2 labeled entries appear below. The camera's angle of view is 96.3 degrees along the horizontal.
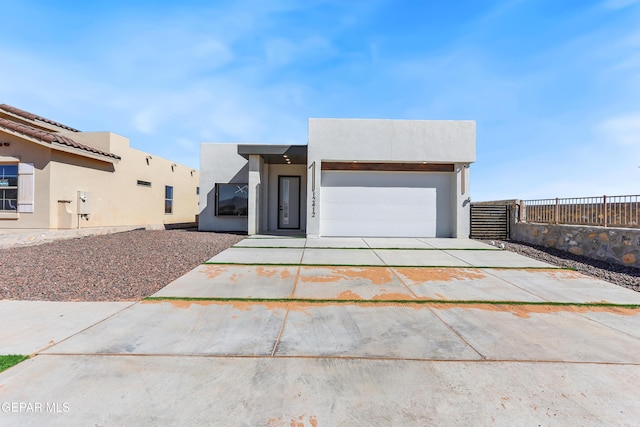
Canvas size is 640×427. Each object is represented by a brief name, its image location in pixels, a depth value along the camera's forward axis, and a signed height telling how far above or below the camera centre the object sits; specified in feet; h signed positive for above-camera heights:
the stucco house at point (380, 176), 36.76 +5.33
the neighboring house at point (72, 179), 32.58 +4.45
